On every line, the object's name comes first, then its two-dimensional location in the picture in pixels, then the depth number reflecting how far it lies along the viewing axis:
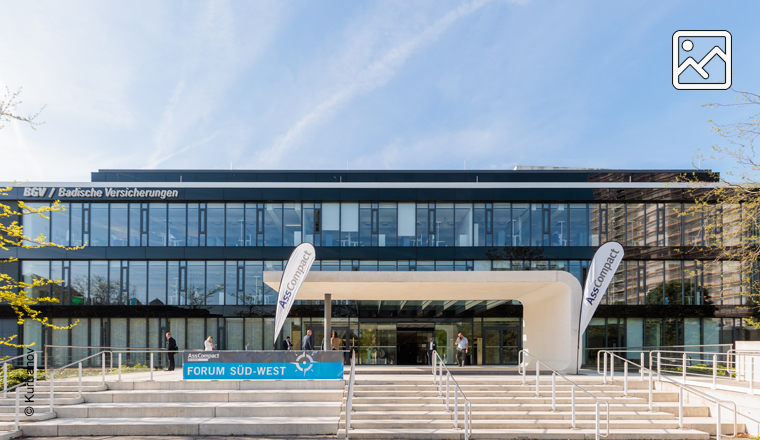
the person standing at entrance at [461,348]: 17.92
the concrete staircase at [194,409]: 10.84
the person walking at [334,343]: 17.59
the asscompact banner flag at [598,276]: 14.32
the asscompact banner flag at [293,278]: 14.43
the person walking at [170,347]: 18.52
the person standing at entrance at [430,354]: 19.39
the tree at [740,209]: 9.50
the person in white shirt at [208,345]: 18.01
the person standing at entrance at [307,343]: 15.62
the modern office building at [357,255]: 24.88
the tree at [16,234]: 9.21
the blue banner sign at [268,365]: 13.09
